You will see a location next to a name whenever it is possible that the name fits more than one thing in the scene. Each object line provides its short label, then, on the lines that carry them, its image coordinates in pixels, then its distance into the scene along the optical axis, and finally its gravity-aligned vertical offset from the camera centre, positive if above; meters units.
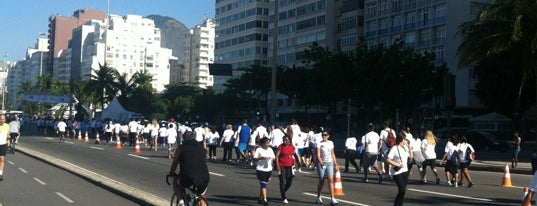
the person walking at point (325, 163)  14.81 -0.79
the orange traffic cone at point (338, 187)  16.20 -1.40
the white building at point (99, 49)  190.75 +19.12
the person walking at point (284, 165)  14.84 -0.84
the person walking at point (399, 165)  12.81 -0.70
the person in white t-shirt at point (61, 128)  43.53 -0.49
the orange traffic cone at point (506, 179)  20.72 -1.47
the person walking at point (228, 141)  28.75 -0.74
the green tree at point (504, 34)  28.44 +3.78
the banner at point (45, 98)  92.50 +2.71
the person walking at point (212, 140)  29.98 -0.73
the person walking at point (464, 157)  20.36 -0.86
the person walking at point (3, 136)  16.70 -0.40
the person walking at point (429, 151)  21.11 -0.72
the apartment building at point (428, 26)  76.44 +11.36
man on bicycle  10.45 -0.66
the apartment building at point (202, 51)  195.12 +19.22
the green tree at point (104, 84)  101.18 +5.11
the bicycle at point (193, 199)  10.39 -1.11
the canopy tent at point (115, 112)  71.88 +0.87
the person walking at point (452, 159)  20.33 -0.90
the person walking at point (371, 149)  21.81 -0.71
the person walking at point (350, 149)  23.41 -0.78
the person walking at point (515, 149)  29.59 -0.87
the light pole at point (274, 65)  35.50 +2.85
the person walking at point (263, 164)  14.22 -0.80
